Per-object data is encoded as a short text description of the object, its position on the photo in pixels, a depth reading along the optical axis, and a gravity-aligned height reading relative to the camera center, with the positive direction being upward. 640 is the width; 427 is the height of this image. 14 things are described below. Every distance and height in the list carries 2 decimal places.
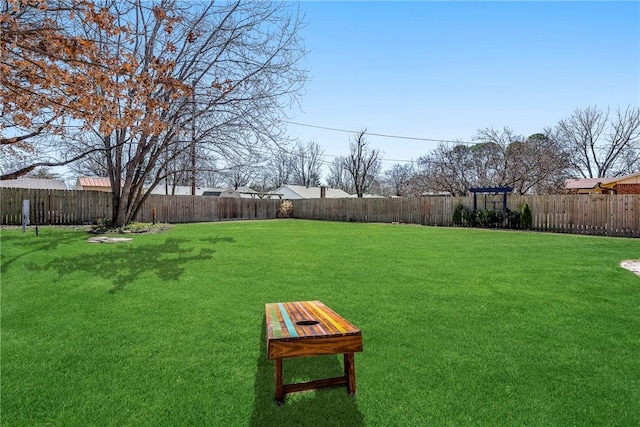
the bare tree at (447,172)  27.89 +2.92
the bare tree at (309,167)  54.84 +6.51
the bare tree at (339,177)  58.48 +5.26
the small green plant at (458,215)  16.86 -0.32
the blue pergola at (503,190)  14.96 +0.75
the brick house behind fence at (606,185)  18.88 +1.38
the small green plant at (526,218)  14.56 -0.40
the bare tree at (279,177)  57.41 +5.12
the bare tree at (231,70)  9.97 +4.04
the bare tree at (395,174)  58.47 +5.63
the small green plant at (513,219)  15.01 -0.46
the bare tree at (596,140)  29.97 +5.87
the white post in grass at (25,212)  9.60 -0.12
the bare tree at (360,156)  39.99 +6.06
